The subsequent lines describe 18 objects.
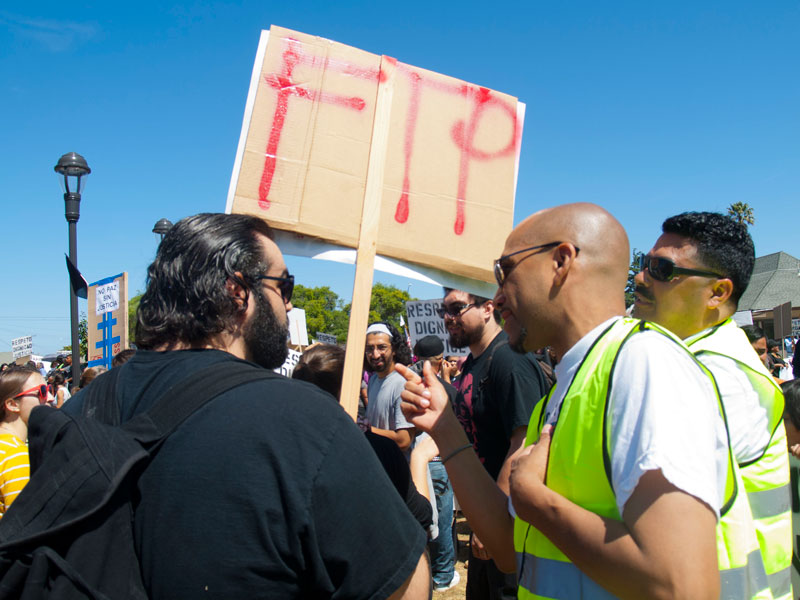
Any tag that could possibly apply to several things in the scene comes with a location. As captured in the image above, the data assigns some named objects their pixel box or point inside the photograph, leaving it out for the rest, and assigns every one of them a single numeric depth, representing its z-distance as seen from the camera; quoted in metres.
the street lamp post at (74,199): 7.20
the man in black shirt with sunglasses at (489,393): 2.80
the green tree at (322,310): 65.94
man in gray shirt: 4.65
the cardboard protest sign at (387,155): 2.46
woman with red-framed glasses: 3.06
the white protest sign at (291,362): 6.17
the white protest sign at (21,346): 18.50
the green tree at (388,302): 74.69
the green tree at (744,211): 37.36
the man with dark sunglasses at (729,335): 1.73
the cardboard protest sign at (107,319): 8.24
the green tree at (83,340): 28.48
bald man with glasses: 1.10
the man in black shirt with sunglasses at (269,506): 1.06
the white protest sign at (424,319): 8.41
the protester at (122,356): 5.54
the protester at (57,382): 11.58
